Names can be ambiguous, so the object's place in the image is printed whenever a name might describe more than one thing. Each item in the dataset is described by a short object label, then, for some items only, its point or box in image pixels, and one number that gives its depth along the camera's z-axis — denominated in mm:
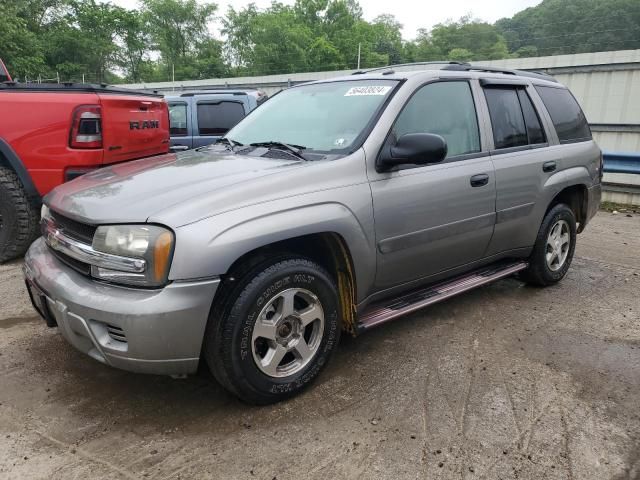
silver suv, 2295
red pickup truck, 4574
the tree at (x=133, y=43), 55250
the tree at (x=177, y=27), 69062
